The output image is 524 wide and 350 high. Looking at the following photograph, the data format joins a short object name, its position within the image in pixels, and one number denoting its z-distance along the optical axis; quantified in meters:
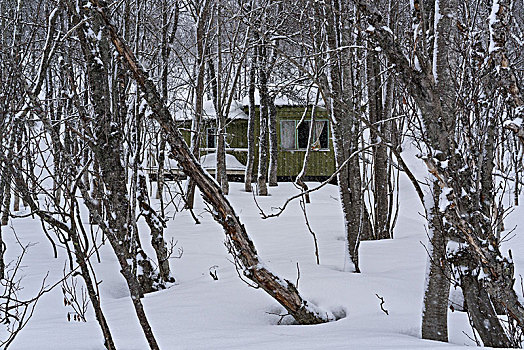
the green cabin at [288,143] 37.06
